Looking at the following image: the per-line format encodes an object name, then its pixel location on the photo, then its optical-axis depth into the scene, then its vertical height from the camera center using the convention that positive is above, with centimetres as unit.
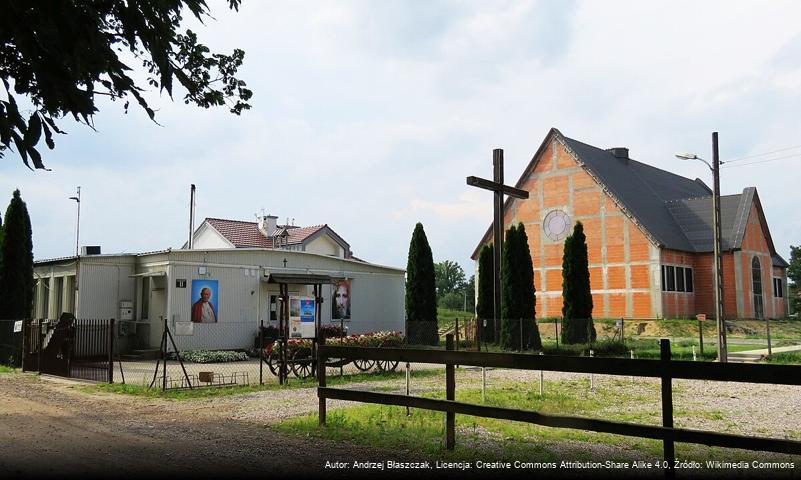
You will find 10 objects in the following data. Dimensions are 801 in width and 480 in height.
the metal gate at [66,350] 1830 -108
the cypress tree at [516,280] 3067 +146
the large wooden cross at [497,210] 2805 +435
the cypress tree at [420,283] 3291 +144
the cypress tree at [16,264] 2564 +191
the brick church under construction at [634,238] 4259 +497
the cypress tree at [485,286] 3241 +126
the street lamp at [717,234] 2333 +277
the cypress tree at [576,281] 3180 +145
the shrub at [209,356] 2402 -158
